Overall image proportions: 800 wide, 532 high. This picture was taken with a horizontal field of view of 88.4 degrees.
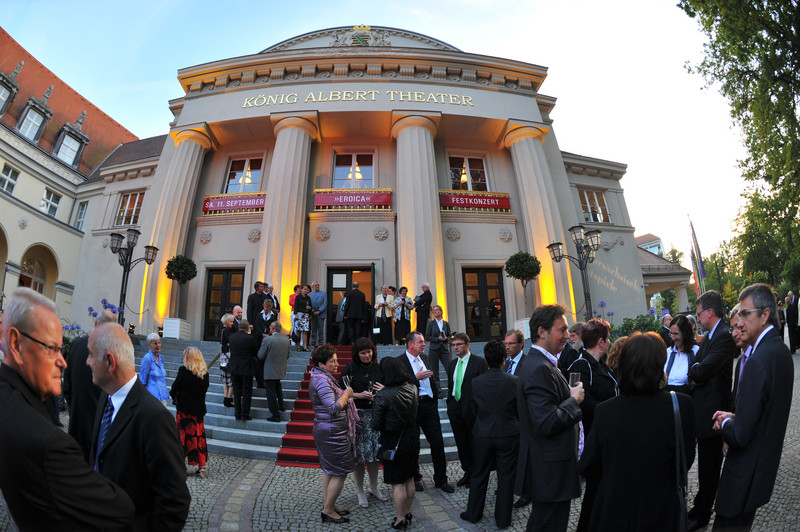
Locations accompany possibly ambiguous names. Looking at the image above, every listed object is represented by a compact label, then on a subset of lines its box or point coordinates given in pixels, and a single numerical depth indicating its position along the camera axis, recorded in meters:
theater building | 14.98
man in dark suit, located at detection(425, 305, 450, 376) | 7.90
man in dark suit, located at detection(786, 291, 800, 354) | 11.88
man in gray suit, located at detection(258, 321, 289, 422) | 7.41
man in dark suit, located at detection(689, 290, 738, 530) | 3.77
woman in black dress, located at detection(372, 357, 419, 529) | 4.05
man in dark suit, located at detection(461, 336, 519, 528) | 4.06
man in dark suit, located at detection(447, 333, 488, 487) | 5.30
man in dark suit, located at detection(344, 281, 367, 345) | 11.45
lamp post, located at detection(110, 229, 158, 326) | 12.21
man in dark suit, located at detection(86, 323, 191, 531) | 1.85
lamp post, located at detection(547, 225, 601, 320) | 11.79
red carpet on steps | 6.32
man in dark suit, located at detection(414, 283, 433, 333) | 12.12
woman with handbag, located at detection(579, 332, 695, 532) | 2.35
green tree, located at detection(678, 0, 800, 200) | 11.40
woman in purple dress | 4.37
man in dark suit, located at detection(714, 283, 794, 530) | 2.66
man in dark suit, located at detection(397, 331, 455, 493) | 5.24
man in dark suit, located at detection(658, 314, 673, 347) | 8.49
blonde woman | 5.70
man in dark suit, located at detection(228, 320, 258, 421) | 7.39
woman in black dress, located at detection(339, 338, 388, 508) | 4.80
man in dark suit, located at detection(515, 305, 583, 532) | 2.93
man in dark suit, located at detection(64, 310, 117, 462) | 3.35
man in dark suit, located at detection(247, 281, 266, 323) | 11.03
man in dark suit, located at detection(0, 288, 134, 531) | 1.43
